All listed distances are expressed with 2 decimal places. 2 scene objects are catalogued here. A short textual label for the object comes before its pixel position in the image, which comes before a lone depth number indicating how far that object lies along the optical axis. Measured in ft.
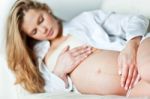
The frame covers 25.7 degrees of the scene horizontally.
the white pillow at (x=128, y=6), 4.72
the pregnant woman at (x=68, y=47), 4.15
